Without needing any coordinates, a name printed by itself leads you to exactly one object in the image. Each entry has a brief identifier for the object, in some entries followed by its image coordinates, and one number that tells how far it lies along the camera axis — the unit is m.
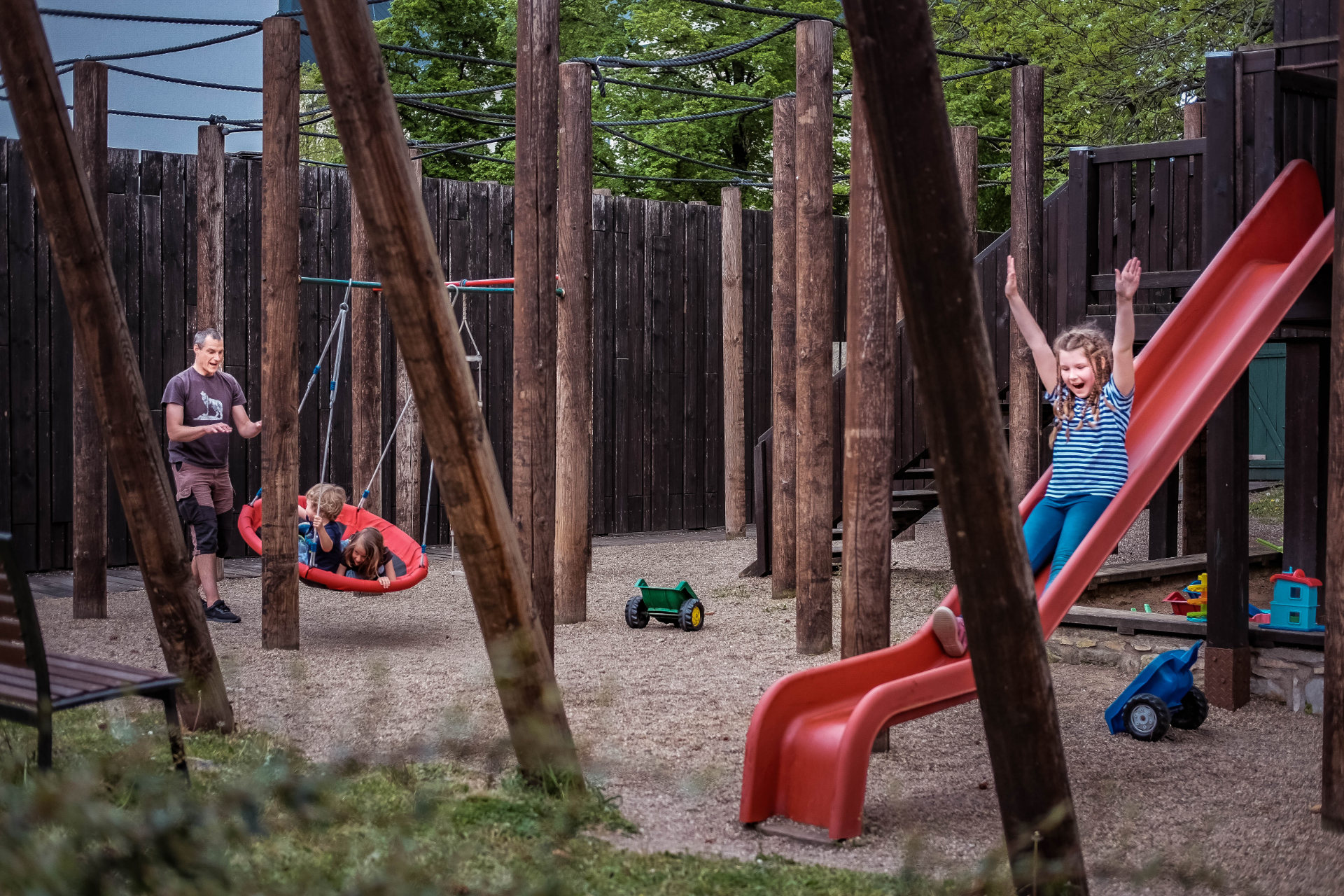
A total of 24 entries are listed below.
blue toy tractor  5.41
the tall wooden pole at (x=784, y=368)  9.25
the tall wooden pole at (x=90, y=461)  7.79
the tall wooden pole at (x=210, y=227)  9.52
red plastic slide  4.23
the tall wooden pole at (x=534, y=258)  6.33
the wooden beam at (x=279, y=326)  6.71
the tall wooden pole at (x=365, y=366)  10.15
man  7.75
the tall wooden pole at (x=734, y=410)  12.74
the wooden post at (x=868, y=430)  5.33
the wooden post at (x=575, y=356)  8.23
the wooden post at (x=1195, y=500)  9.41
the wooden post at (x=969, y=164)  9.91
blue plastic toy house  6.12
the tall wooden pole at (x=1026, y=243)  8.79
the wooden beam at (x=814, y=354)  6.96
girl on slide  5.42
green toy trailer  8.00
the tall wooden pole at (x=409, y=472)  10.77
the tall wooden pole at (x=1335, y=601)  4.04
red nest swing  7.14
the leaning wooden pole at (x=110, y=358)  4.51
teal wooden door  17.34
